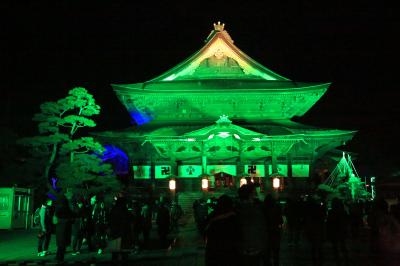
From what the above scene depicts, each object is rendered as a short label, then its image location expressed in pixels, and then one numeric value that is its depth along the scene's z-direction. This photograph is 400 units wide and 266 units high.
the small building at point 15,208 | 23.36
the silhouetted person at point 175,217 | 22.94
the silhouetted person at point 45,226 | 14.31
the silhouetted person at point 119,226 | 10.98
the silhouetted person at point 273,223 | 10.38
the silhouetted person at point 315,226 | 11.90
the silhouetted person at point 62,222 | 12.56
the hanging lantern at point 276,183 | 30.59
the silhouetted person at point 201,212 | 18.05
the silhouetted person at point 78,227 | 14.80
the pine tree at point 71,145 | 26.75
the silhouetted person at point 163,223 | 16.86
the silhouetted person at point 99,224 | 15.54
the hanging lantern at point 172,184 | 30.88
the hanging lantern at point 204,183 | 30.44
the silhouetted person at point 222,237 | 6.53
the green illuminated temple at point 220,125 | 32.44
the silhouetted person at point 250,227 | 7.66
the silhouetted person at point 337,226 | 11.80
